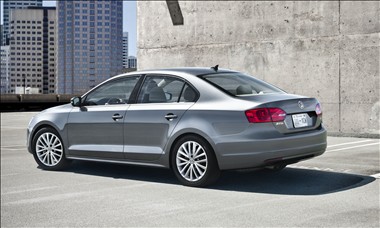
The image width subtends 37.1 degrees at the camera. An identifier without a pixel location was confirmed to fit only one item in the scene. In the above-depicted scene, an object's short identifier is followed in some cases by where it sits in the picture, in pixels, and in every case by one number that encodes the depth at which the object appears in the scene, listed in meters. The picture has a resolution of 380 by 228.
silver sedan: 6.71
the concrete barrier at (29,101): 44.44
